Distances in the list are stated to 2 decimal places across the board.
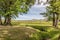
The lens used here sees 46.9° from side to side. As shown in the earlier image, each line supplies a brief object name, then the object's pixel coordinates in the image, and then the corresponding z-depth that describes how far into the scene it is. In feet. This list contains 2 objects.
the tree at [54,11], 62.20
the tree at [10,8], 59.96
